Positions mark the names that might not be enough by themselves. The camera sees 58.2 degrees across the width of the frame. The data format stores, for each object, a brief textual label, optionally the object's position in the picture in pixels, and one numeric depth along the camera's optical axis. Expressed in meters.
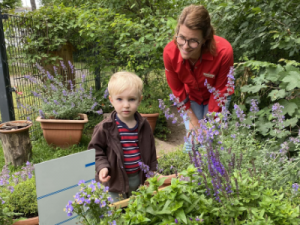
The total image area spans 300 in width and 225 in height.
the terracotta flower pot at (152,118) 4.44
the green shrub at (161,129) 4.72
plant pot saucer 3.22
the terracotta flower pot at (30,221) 1.60
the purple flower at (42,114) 3.86
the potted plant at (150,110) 4.47
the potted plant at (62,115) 3.86
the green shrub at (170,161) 2.28
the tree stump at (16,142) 3.30
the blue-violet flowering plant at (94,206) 1.05
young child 1.88
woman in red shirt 2.19
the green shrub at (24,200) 1.85
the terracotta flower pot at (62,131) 3.83
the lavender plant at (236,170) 1.19
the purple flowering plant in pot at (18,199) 1.71
